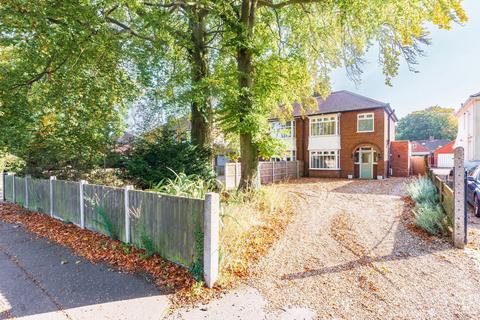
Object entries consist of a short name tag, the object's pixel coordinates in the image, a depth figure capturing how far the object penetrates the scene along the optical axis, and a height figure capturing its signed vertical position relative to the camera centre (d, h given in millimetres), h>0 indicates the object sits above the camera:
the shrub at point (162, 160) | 7844 -48
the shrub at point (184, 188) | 5878 -718
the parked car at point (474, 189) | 8445 -1113
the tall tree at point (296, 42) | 8539 +4420
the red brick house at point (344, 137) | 19938 +1689
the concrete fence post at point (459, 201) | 5332 -906
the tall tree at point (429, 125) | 59812 +7570
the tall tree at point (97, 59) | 6062 +2824
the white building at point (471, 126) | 18812 +2394
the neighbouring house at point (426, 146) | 47497 +2127
